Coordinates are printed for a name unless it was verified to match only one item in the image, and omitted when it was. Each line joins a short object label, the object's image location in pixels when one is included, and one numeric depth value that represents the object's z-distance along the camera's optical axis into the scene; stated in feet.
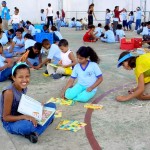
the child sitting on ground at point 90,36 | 37.78
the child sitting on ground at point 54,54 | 21.22
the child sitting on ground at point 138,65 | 13.62
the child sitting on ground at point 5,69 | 18.53
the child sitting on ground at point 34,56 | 21.51
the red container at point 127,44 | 30.73
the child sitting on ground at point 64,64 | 19.21
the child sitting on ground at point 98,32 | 40.09
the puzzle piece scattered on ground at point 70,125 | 11.37
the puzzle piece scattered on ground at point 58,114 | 12.61
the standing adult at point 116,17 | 46.39
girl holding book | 10.07
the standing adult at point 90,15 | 48.65
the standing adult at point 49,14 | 53.54
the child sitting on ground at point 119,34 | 37.83
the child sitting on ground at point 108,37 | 36.47
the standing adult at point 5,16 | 46.01
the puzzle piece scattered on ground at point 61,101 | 14.28
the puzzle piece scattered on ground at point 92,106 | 13.60
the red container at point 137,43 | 31.08
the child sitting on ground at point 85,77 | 14.39
